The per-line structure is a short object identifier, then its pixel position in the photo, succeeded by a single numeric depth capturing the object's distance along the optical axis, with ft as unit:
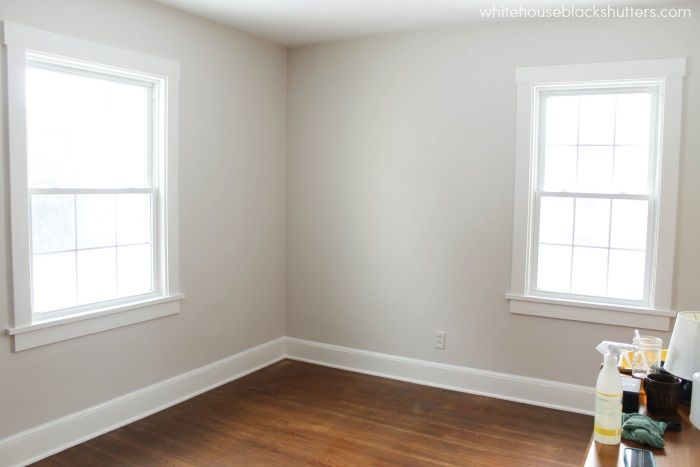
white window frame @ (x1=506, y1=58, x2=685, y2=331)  11.55
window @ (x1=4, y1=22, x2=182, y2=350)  9.79
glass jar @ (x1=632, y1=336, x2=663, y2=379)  7.36
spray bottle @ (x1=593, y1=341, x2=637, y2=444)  5.75
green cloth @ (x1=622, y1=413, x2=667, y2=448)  5.74
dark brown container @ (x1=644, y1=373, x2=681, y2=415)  6.47
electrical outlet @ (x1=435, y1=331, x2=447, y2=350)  14.15
